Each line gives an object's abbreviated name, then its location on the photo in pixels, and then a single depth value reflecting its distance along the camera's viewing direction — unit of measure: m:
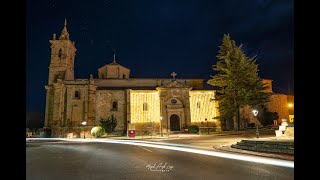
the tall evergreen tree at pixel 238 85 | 40.28
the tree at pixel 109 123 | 44.50
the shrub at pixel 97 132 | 40.03
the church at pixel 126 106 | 45.31
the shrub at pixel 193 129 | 42.81
